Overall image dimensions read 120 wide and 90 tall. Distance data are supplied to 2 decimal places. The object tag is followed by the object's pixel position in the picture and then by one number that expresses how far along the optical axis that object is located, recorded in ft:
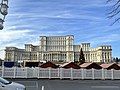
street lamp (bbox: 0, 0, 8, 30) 35.57
